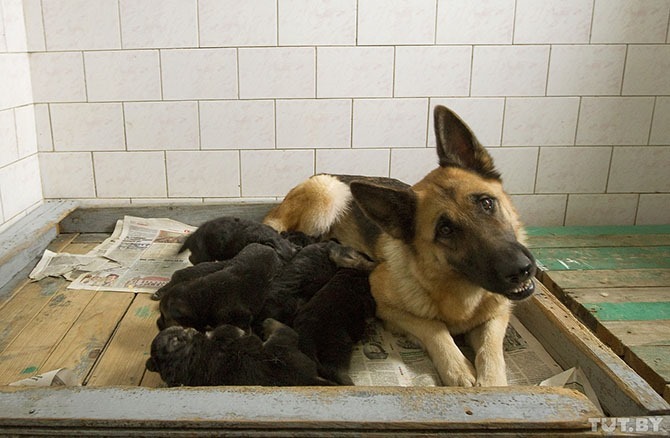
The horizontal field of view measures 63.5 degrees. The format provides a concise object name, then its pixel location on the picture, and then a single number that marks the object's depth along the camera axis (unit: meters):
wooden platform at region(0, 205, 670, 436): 1.20
